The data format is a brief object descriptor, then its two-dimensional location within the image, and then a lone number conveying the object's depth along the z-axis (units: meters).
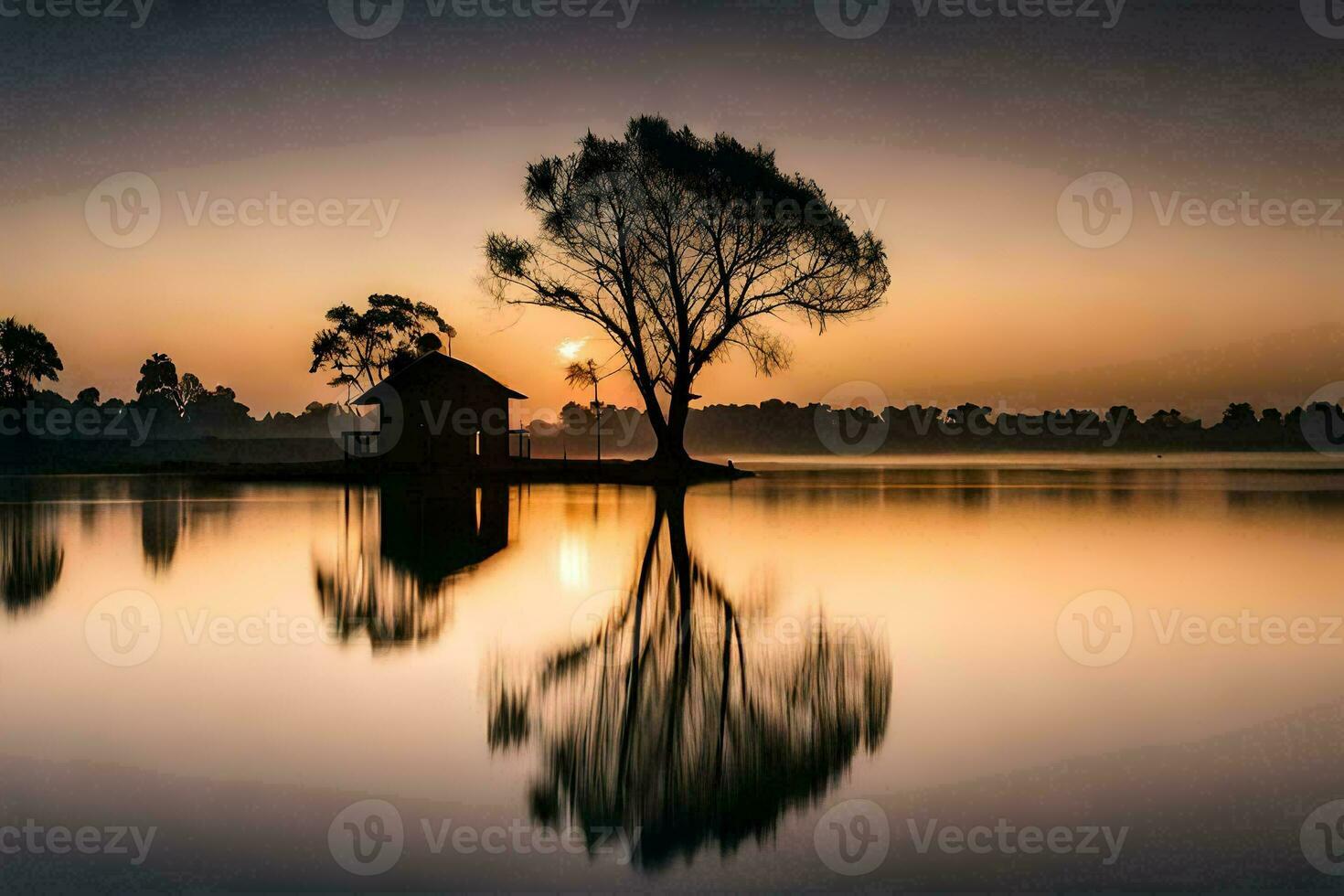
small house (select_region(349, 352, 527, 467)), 48.22
